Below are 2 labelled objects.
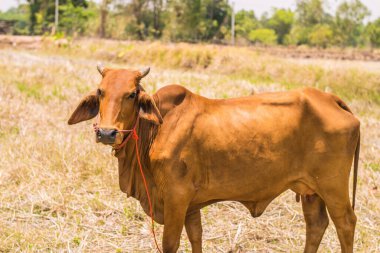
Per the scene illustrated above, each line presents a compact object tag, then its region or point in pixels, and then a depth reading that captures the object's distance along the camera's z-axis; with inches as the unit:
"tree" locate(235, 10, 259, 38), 1788.1
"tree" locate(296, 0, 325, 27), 2177.7
